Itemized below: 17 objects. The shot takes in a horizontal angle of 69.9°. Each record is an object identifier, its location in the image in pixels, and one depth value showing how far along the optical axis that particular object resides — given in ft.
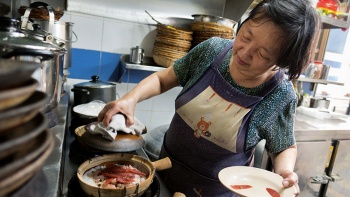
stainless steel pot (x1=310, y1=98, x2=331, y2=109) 9.78
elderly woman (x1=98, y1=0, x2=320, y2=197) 3.29
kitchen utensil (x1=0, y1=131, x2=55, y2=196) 0.85
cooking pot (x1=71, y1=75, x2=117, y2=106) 5.47
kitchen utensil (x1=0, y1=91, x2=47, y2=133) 0.81
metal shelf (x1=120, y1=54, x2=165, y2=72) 6.31
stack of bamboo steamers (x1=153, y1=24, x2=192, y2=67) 6.22
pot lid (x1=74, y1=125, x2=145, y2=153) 2.97
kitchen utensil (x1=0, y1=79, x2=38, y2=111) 0.80
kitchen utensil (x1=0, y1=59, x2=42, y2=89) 0.81
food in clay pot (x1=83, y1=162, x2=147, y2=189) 2.66
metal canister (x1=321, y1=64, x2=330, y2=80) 9.02
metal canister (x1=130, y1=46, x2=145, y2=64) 6.52
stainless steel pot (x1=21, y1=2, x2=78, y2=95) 3.84
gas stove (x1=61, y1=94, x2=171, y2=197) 2.70
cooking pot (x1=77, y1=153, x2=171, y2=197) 2.35
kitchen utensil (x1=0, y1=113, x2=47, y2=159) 0.81
